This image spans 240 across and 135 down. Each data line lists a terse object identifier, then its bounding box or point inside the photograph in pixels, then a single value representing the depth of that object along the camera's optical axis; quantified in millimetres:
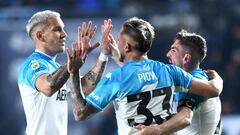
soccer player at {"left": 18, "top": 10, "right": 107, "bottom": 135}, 14094
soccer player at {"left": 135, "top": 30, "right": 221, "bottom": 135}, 14562
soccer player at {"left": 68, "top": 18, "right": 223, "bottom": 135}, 12969
